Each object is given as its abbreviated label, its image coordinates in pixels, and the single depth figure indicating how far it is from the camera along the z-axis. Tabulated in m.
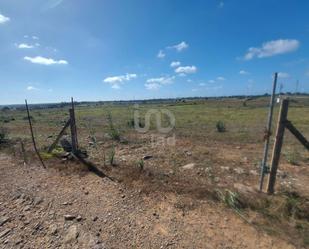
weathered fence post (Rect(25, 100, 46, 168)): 6.33
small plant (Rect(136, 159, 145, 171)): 5.60
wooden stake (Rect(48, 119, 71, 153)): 7.18
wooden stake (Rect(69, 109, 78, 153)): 6.71
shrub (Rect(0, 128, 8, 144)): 9.41
